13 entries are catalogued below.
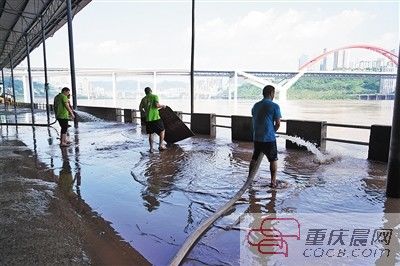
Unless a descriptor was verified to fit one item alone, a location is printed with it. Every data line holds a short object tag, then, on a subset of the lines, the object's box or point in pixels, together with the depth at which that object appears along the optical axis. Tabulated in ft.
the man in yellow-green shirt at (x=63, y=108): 36.09
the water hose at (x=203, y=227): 11.84
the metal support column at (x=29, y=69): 96.19
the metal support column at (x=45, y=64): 71.38
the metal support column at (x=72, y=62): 62.26
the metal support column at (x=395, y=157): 18.57
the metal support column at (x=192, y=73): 53.29
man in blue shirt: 20.23
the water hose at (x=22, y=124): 58.37
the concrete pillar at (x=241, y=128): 40.65
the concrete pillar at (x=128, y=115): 65.76
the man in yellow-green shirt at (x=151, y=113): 32.99
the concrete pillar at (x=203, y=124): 46.55
